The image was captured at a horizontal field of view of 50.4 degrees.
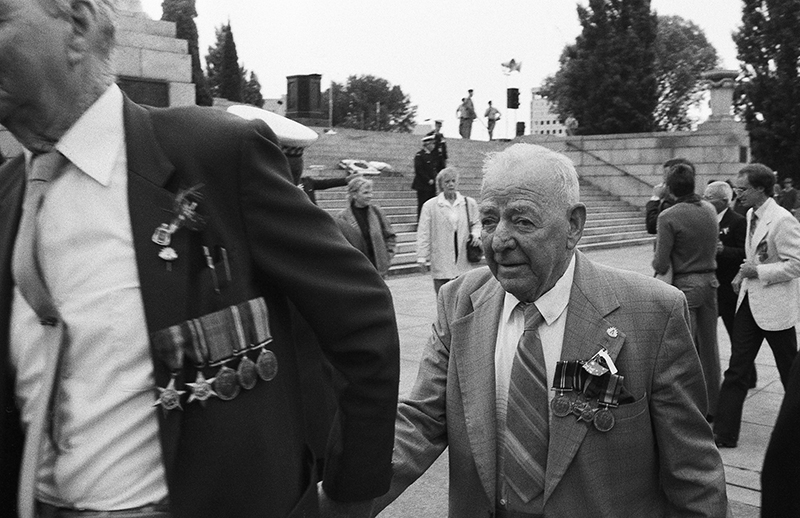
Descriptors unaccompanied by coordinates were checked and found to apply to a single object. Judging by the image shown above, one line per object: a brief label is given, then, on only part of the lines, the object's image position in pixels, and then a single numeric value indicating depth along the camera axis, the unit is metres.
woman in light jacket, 8.84
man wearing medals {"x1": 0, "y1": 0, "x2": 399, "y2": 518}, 1.46
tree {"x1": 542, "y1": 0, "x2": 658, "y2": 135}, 31.77
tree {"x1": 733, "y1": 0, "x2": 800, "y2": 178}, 28.12
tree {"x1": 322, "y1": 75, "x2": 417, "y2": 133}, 87.06
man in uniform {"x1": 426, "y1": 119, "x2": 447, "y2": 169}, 16.64
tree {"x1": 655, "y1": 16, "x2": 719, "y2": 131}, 55.19
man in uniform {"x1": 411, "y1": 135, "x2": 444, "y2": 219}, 16.20
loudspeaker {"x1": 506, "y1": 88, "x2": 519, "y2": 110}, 33.22
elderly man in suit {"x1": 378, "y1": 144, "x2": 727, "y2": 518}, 2.35
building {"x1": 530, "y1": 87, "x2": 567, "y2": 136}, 127.84
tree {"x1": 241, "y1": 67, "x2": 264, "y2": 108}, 70.06
